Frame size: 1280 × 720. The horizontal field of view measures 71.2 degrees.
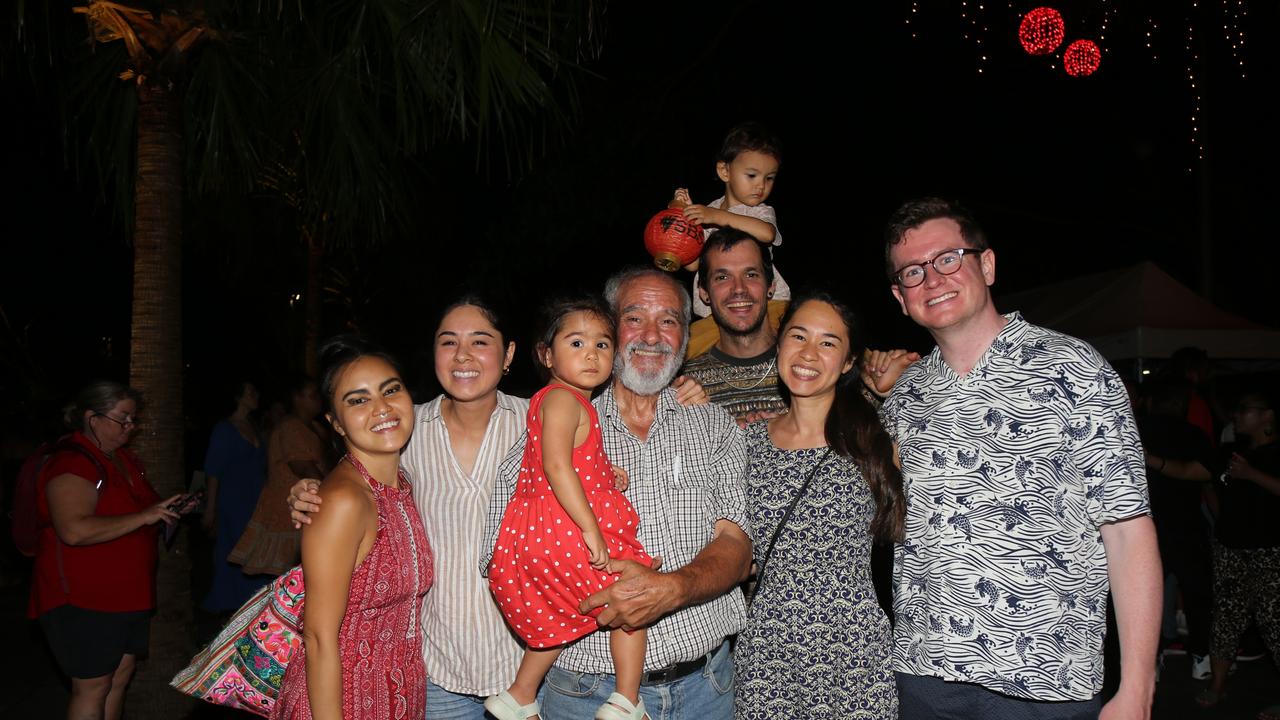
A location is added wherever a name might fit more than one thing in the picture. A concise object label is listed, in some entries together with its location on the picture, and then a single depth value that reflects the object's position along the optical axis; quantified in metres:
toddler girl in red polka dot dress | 3.04
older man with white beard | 3.02
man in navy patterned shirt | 2.70
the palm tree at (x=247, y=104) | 5.45
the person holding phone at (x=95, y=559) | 5.25
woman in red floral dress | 2.74
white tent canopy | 10.25
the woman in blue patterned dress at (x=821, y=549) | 3.15
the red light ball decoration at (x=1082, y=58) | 9.69
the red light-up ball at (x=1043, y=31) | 9.34
